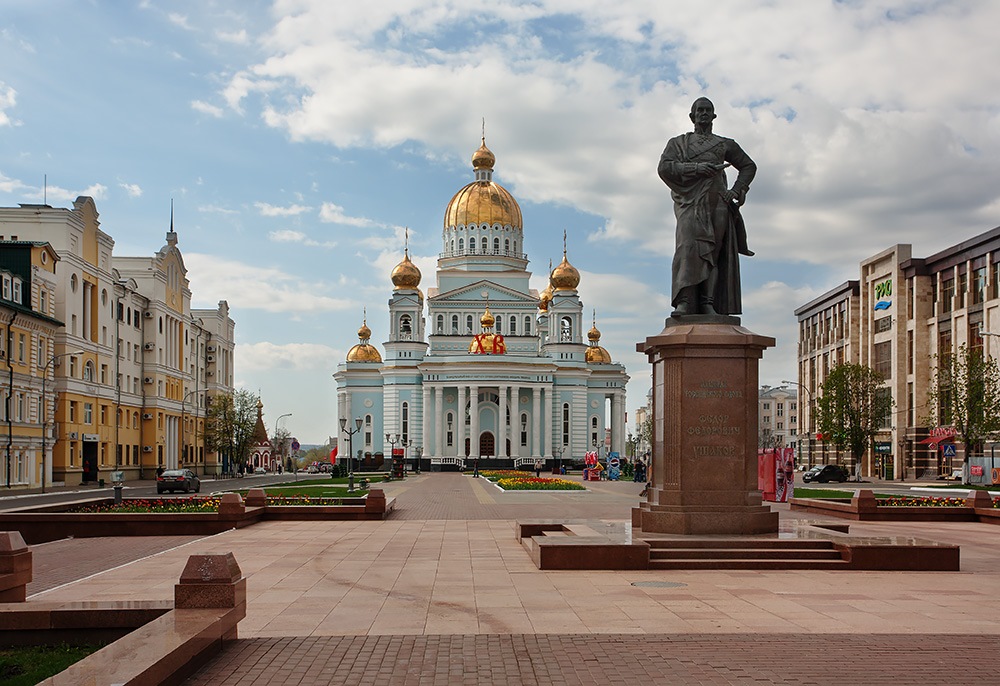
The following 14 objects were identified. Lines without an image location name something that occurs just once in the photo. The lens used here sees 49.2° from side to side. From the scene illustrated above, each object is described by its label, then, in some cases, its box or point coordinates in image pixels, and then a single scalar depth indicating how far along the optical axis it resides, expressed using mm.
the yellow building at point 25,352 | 52594
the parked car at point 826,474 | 72062
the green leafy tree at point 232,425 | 86081
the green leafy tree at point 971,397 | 59344
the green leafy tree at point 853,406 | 76062
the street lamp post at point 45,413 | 56775
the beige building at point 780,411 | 189125
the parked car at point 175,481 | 50562
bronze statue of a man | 19625
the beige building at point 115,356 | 60656
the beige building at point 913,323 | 68625
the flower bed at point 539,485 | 53822
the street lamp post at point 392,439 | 110375
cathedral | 115125
